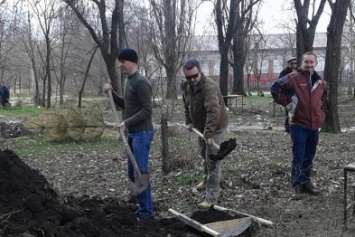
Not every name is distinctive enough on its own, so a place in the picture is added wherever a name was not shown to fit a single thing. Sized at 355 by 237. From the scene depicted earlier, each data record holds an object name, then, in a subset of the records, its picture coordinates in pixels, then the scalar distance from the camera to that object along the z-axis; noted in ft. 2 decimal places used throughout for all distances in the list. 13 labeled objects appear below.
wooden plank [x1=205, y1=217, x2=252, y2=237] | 16.07
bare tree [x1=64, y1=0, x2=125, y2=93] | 55.77
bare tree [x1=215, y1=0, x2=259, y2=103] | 73.87
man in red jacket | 20.80
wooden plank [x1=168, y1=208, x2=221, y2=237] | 15.75
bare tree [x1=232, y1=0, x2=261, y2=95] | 110.47
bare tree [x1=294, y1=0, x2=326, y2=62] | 48.52
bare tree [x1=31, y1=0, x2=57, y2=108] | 105.44
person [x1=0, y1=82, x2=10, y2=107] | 112.37
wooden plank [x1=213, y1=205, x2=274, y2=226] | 16.84
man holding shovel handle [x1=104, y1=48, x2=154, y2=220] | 17.58
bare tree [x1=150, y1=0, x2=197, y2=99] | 67.46
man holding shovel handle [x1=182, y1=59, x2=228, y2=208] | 19.01
